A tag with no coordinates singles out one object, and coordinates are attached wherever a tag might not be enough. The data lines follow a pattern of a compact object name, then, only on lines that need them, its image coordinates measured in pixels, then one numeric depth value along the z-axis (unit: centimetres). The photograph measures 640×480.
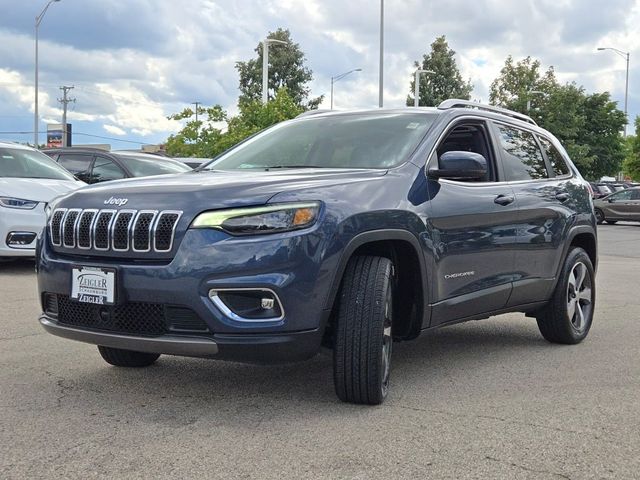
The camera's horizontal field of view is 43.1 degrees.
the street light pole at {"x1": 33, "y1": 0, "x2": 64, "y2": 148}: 3734
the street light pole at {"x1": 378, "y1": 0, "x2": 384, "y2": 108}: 3141
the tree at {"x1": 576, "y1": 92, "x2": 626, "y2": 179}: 4953
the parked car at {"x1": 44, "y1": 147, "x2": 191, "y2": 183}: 1247
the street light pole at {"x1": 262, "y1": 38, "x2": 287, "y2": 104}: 3398
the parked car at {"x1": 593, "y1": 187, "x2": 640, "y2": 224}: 2958
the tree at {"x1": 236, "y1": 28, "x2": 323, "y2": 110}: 6362
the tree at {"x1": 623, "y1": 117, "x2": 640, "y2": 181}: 5516
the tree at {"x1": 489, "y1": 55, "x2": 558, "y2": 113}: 5534
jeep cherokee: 376
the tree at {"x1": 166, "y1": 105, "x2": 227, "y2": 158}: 4075
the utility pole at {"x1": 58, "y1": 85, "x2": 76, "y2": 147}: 8019
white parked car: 942
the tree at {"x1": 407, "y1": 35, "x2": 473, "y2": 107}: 5866
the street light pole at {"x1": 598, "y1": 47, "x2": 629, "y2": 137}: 6188
